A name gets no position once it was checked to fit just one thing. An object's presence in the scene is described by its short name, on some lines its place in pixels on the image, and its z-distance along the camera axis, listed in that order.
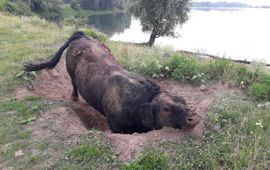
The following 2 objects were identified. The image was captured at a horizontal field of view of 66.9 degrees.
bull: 3.09
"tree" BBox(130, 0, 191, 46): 13.93
